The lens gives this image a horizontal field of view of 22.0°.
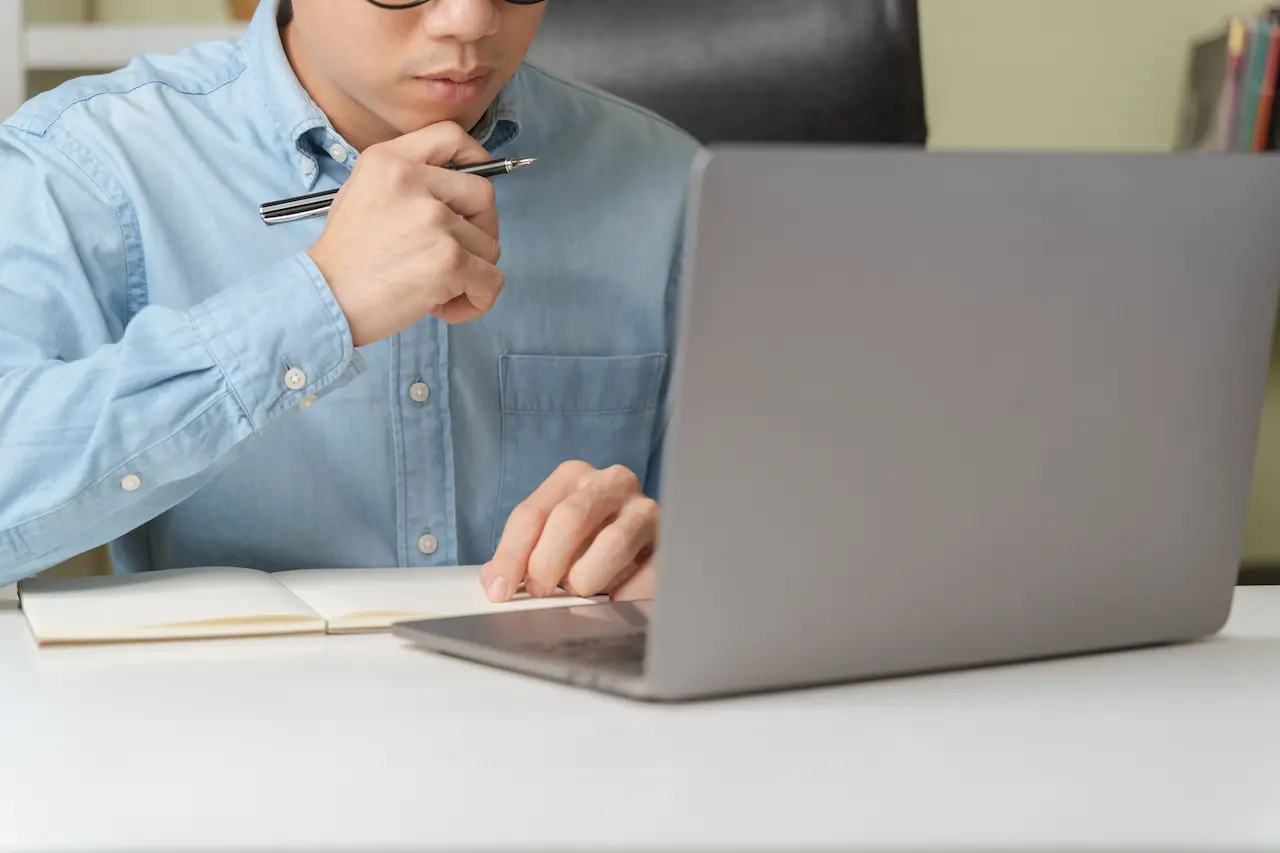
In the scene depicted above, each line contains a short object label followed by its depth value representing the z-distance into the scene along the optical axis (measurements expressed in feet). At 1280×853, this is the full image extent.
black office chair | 8.65
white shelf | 9.90
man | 6.84
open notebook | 6.45
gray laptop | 5.78
